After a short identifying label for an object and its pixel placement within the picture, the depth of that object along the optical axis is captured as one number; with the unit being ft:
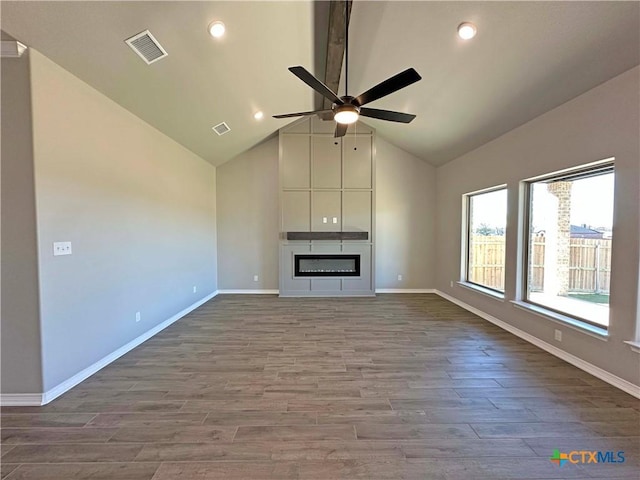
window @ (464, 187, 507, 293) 14.90
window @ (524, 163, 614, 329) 9.45
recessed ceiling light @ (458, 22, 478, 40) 8.82
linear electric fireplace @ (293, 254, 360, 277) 20.49
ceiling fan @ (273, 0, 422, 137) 7.80
